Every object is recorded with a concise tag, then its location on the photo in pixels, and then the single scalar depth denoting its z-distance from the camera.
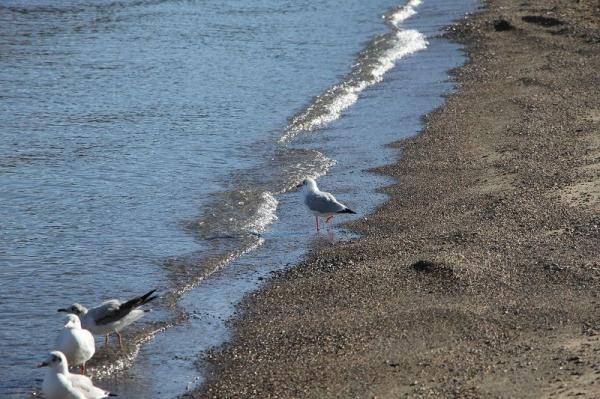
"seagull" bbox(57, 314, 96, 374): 18.36
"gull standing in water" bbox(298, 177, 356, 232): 26.59
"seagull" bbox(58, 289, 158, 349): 19.86
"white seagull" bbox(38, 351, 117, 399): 16.48
